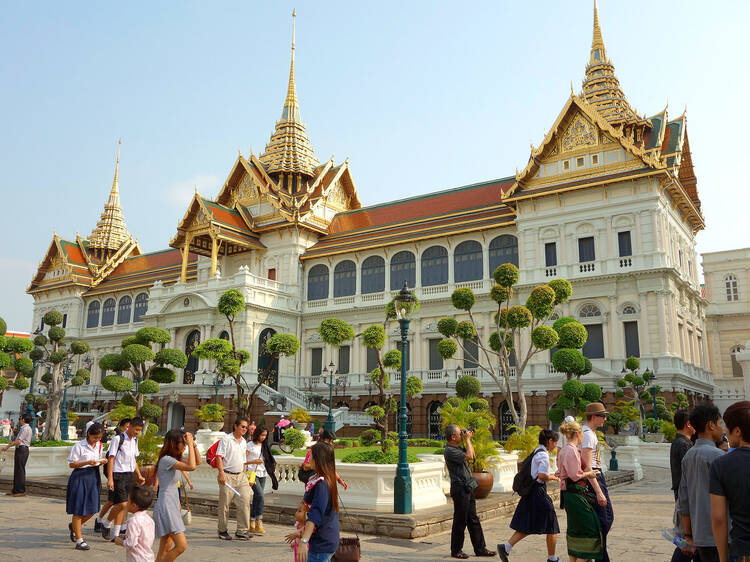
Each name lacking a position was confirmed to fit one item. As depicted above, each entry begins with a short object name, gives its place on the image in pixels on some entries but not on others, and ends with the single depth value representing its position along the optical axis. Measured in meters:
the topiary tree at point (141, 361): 28.06
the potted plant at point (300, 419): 25.70
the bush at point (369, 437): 24.41
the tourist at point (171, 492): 6.49
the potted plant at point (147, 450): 13.23
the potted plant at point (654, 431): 24.95
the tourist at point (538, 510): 7.30
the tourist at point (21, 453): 13.35
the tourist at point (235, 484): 9.29
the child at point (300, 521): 5.18
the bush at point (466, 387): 26.72
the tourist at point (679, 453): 5.19
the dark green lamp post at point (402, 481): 10.33
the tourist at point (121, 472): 9.02
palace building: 29.75
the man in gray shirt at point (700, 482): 4.42
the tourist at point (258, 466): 9.75
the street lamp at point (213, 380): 29.64
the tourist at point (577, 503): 6.25
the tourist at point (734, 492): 3.86
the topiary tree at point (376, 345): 23.09
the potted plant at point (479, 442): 12.48
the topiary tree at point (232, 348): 26.42
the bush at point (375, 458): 12.96
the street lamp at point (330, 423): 26.25
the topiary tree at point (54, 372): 23.33
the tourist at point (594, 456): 6.51
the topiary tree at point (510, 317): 21.16
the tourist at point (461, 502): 8.15
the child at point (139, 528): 5.59
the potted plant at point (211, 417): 24.69
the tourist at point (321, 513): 5.14
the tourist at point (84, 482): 8.56
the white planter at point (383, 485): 10.94
